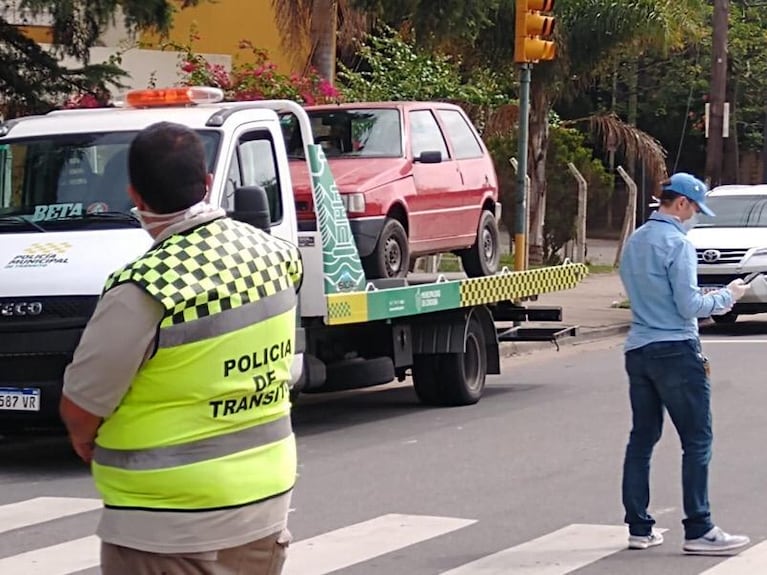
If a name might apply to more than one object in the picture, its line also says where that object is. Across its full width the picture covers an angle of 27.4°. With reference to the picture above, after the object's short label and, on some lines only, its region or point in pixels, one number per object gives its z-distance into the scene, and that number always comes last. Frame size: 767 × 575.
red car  12.41
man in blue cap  7.40
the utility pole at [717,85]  28.91
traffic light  16.16
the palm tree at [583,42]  24.98
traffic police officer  3.72
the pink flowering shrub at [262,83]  17.70
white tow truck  9.73
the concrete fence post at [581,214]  25.67
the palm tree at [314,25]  19.12
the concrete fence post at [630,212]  27.77
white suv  19.88
